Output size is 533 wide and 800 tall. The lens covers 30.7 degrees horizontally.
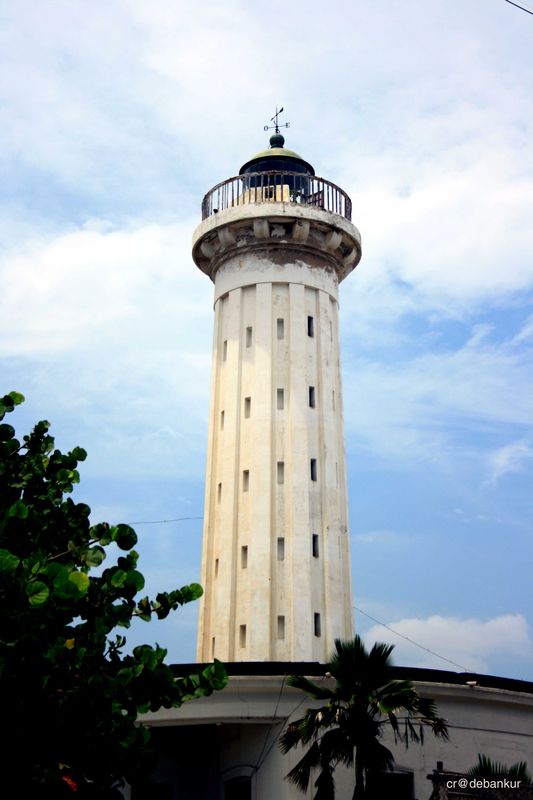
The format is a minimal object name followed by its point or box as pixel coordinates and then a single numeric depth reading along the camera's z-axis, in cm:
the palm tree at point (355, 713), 1953
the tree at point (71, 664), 1259
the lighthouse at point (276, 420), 3338
